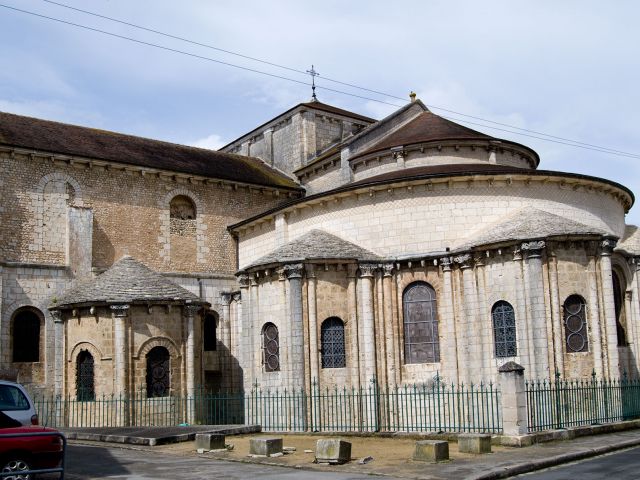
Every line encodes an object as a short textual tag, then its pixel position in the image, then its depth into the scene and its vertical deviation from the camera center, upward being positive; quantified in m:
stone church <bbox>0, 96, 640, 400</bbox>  21.73 +2.50
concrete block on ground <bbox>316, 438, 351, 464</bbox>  14.67 -1.97
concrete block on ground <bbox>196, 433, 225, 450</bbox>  17.23 -1.98
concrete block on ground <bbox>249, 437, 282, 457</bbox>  16.03 -1.99
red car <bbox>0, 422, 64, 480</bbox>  11.12 -1.34
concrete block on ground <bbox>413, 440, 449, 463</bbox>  14.41 -2.00
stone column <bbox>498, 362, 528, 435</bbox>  16.95 -1.27
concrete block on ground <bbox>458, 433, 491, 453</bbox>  15.38 -1.99
